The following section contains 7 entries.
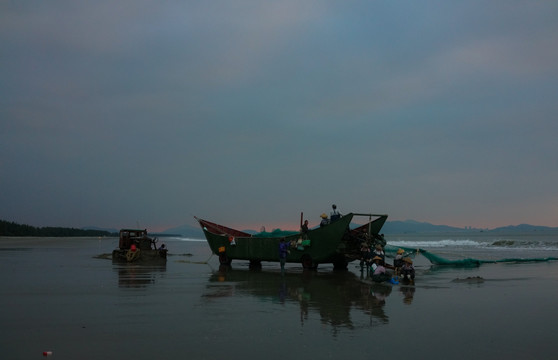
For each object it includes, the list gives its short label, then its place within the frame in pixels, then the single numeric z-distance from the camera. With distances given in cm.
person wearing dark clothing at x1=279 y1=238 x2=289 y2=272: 1747
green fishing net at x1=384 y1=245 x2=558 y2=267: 2102
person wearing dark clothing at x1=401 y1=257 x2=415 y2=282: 1439
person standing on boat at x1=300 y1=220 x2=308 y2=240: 1903
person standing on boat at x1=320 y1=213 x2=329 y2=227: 1873
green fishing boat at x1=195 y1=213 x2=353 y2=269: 1831
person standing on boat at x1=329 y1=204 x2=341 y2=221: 1891
